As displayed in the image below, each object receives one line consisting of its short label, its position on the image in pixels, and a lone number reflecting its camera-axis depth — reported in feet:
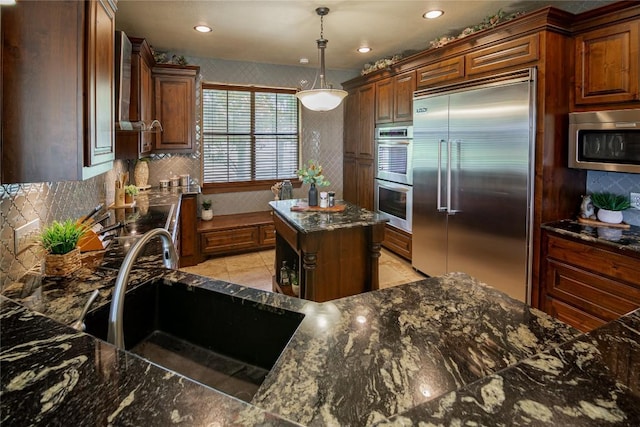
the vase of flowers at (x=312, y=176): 10.98
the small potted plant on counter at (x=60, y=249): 4.91
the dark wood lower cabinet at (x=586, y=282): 7.59
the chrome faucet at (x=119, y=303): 3.31
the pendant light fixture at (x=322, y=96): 10.16
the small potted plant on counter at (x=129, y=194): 11.59
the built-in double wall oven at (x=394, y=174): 14.12
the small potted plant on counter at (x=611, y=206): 8.91
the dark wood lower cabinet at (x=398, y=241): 14.60
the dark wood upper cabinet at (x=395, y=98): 13.96
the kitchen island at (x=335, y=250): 9.05
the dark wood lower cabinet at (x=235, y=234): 15.49
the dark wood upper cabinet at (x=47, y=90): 3.78
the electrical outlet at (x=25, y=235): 4.93
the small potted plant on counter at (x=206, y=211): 16.58
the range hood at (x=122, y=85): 7.97
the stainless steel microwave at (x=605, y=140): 7.97
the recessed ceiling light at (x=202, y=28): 12.00
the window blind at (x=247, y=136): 16.93
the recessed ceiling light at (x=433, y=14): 10.75
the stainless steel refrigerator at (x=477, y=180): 9.58
